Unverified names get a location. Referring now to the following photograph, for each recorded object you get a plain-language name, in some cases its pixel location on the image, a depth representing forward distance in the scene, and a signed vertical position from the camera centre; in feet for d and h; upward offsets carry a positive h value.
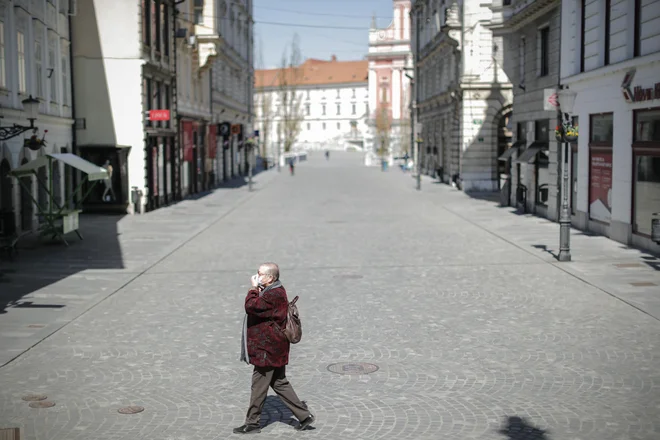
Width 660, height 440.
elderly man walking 23.95 -5.38
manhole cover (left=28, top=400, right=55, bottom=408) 27.30 -8.03
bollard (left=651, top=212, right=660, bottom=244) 55.08 -4.88
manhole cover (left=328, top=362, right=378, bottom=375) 31.32 -7.98
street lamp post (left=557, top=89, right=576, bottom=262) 58.75 -3.96
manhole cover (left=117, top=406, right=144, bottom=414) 26.68 -8.05
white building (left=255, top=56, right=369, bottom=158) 521.65 +36.88
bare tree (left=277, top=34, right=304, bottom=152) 295.48 +21.98
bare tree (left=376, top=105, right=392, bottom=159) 320.44 +10.49
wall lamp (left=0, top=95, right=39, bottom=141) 68.60 +4.03
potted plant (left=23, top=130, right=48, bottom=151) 70.23 +1.26
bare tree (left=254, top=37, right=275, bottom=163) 267.04 +15.07
